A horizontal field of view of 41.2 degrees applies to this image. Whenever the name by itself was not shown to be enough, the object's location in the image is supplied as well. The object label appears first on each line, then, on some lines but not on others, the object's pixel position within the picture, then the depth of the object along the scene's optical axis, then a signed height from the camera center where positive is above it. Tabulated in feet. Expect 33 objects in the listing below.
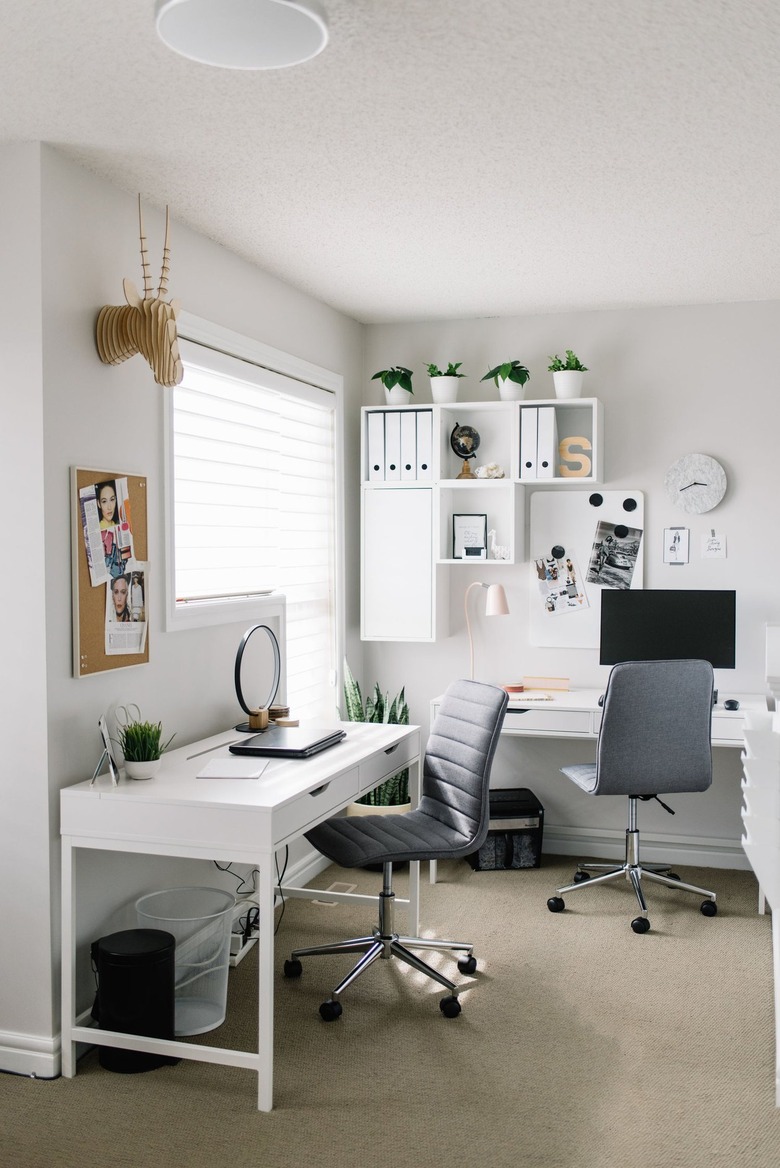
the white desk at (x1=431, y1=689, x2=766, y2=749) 14.20 -2.28
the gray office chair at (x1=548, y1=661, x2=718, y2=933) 12.79 -2.28
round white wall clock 15.15 +1.00
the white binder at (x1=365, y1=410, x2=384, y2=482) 15.93 +1.61
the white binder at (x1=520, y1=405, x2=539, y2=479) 15.20 +1.62
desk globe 15.97 +1.69
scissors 10.17 -1.62
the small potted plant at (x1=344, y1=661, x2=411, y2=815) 14.84 -3.31
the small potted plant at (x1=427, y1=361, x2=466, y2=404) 15.71 +2.56
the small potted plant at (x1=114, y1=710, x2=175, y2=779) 9.46 -1.82
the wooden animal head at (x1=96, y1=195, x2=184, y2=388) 9.53 +2.04
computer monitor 14.61 -1.06
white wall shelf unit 15.67 +0.78
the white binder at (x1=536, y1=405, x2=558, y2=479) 15.07 +1.57
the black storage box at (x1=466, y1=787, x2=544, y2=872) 15.03 -4.17
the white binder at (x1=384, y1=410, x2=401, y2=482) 15.85 +1.62
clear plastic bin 9.85 -3.95
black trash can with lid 9.07 -3.88
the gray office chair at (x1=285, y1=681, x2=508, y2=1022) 10.52 -2.97
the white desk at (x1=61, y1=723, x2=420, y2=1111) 8.57 -2.36
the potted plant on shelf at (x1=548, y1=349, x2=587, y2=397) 15.15 +2.56
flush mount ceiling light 6.41 +3.33
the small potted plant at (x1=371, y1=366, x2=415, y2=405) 15.96 +2.58
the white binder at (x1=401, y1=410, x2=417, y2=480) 15.80 +1.54
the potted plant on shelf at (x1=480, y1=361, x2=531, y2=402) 15.38 +2.57
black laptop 10.41 -1.98
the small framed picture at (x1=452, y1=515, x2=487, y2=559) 15.98 +0.21
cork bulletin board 9.46 -0.18
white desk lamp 15.38 -0.76
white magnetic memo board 15.68 +0.26
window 11.69 +0.61
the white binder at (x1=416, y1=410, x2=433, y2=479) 15.72 +1.65
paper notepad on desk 9.57 -2.05
